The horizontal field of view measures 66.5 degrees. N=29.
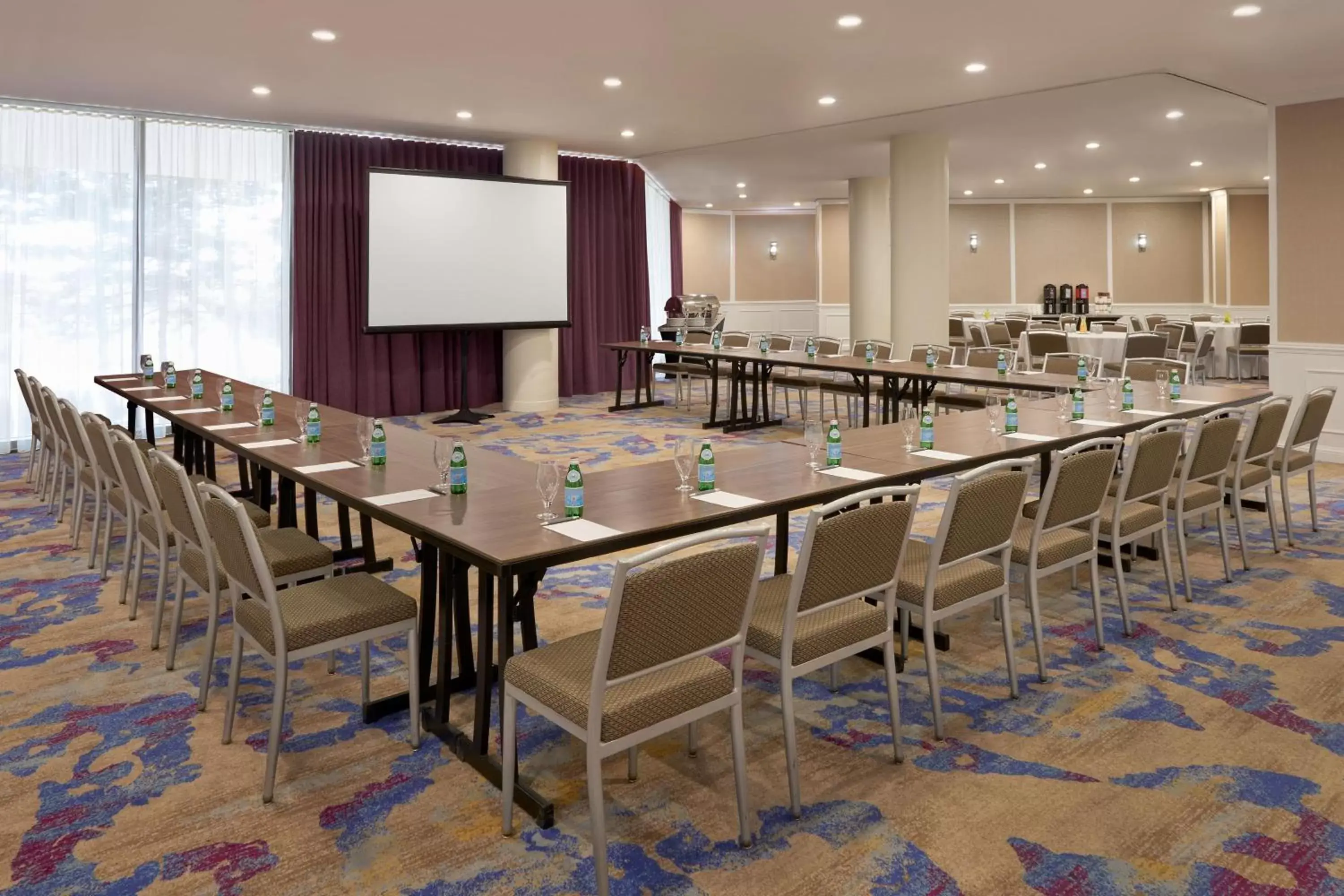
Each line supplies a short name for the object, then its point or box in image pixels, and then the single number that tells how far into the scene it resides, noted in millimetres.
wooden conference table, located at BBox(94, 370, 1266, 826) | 2775
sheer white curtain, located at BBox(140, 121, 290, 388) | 9539
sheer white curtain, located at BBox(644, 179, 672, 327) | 15594
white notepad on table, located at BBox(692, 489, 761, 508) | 3182
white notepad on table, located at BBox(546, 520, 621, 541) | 2783
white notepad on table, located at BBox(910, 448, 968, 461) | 4008
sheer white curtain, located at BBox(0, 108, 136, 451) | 8789
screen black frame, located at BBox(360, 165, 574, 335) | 9781
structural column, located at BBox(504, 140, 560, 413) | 11281
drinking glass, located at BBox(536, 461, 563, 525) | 3074
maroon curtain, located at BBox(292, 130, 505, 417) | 10289
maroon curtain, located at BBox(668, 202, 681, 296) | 16422
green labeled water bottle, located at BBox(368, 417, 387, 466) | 3893
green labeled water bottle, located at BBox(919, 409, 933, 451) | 4230
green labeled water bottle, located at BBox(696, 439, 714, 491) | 3357
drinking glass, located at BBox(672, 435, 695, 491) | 3352
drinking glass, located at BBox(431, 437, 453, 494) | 3445
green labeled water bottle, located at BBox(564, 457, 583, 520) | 3023
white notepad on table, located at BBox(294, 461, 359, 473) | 3885
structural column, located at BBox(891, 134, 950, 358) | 10453
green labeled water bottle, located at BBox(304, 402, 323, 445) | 4473
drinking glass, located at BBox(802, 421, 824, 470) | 3725
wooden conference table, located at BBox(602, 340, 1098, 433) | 7234
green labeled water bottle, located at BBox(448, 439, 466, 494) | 3359
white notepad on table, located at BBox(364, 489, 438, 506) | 3270
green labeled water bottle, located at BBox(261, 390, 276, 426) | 5008
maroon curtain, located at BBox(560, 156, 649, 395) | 12547
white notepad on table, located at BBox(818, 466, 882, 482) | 3607
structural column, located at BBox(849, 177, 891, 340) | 13898
